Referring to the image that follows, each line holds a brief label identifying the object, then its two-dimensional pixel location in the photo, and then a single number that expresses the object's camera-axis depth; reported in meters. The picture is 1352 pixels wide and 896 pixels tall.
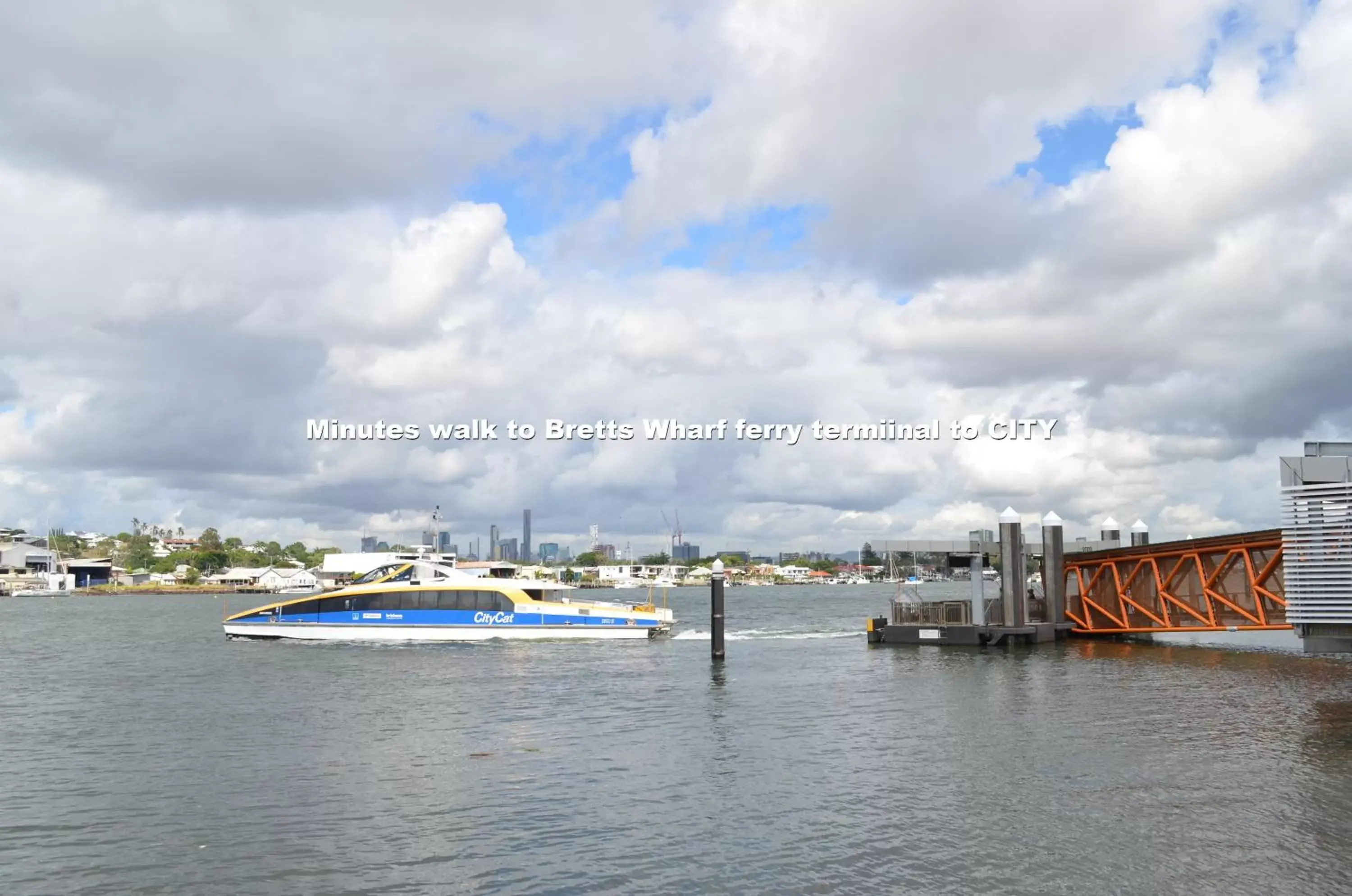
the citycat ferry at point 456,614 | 60.19
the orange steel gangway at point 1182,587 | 46.59
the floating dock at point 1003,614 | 52.84
